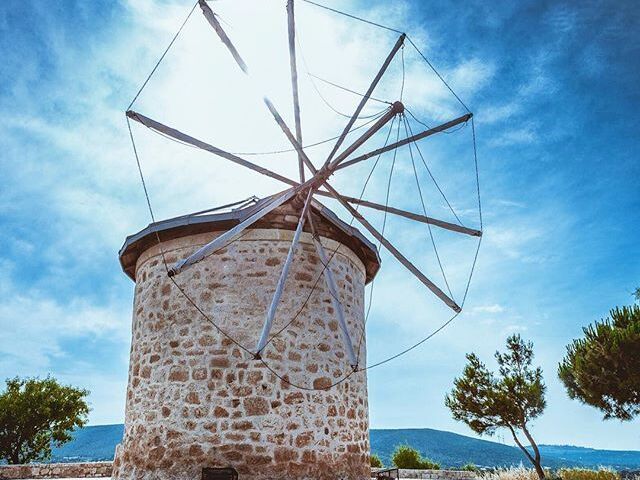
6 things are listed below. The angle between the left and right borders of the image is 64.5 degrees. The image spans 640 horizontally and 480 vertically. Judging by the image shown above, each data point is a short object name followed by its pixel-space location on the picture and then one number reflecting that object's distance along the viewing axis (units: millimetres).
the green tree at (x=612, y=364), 11531
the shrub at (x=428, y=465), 19612
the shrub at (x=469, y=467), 19705
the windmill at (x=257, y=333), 6289
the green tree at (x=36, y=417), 17484
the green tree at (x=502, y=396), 14500
